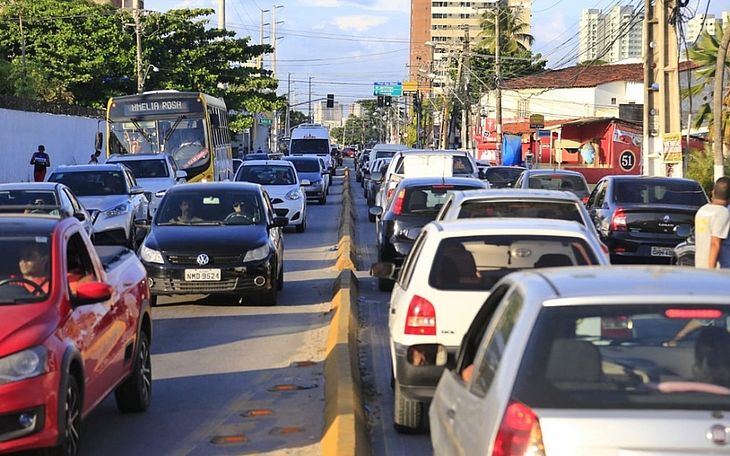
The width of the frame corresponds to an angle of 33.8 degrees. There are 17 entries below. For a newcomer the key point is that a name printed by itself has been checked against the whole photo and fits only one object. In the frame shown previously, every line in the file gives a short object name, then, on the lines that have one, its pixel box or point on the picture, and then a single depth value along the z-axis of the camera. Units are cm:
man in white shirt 1178
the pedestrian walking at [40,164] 3472
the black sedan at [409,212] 1605
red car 648
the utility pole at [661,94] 2916
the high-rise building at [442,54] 7900
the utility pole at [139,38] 5575
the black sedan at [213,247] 1487
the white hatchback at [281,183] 2811
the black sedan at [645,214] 1867
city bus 3331
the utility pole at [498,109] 5709
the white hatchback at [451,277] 804
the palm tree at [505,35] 9625
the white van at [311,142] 6266
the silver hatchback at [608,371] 407
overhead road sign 11400
